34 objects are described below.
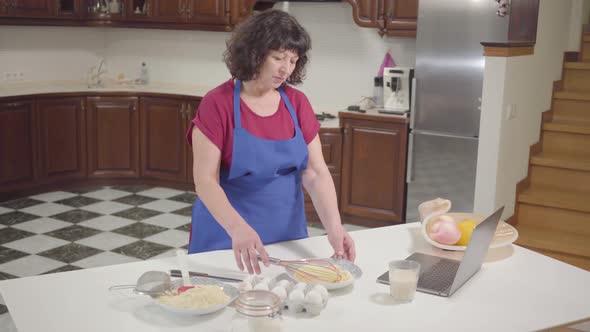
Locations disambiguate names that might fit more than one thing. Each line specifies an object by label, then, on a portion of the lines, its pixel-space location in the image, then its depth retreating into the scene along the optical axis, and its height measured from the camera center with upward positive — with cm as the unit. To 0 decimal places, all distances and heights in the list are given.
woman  219 -35
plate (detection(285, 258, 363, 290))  190 -65
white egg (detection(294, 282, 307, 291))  182 -63
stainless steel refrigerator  464 -34
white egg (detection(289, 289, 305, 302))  176 -63
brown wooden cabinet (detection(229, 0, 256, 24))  589 +23
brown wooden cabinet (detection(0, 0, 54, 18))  577 +18
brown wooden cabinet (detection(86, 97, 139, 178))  616 -90
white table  172 -68
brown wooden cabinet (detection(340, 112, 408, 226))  504 -90
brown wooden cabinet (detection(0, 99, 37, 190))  553 -89
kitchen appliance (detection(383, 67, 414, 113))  519 -33
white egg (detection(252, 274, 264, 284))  188 -64
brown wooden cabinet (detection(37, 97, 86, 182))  584 -89
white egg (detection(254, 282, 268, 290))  181 -63
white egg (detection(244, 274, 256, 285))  187 -63
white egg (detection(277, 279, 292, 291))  183 -63
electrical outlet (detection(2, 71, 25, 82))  623 -40
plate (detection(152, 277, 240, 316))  172 -65
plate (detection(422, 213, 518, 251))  231 -63
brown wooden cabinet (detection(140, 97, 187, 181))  611 -89
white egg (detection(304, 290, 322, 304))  176 -63
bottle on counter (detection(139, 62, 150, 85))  675 -38
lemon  234 -61
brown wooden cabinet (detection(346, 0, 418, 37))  507 +19
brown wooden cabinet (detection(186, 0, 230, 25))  598 +20
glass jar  160 -62
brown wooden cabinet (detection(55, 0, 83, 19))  613 +20
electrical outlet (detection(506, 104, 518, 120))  418 -39
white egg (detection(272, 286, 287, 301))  179 -63
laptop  194 -67
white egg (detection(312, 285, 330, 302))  179 -63
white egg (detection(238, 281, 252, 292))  184 -64
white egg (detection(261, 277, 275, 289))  184 -63
